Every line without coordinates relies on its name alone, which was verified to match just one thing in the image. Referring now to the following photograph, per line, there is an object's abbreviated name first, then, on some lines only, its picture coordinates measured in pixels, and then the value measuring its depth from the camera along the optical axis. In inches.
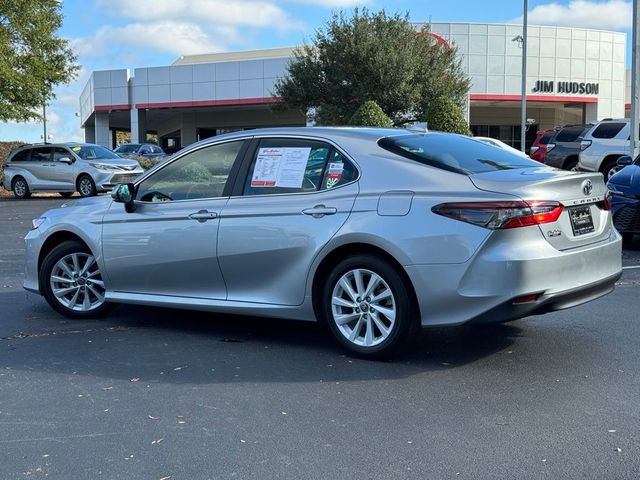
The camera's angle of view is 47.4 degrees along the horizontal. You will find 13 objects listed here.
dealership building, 1717.5
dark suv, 844.6
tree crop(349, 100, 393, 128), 829.8
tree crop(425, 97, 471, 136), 876.2
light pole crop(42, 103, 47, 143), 1134.5
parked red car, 925.9
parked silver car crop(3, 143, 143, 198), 873.5
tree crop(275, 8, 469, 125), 1108.5
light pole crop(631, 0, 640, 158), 721.9
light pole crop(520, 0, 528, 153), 1256.2
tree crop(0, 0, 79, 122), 1022.4
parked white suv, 773.3
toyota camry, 184.9
